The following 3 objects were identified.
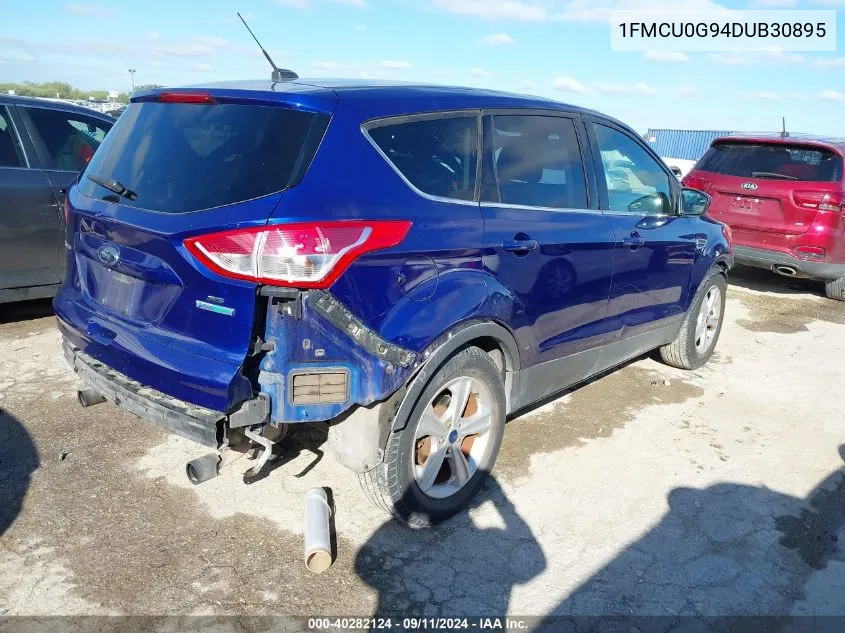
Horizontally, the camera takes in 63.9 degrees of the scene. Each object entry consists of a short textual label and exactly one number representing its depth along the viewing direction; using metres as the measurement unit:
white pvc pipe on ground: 2.72
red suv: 7.14
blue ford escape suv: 2.42
